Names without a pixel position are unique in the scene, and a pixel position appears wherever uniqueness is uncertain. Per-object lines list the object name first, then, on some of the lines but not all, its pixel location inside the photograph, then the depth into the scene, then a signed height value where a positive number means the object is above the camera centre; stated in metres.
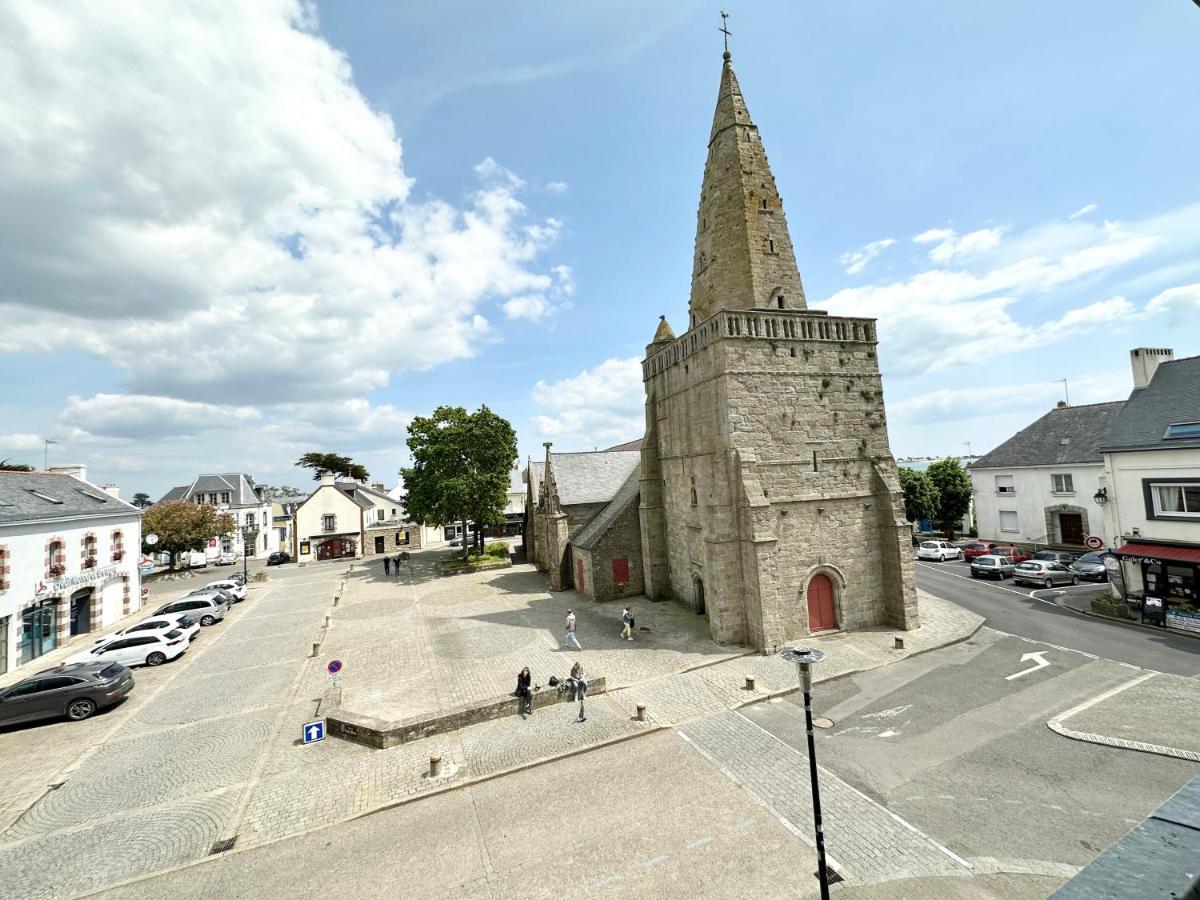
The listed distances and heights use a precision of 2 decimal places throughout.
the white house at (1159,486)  19.91 -0.36
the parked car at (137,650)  19.50 -4.76
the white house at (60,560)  20.56 -1.55
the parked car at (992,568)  28.88 -4.61
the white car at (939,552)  35.44 -4.43
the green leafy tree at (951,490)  42.16 -0.28
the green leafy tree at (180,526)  39.09 -0.34
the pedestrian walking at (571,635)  18.80 -4.70
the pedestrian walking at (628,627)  19.36 -4.71
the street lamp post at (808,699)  7.21 -3.10
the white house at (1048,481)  33.31 +0.08
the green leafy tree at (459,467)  36.19 +2.99
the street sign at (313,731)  13.00 -5.37
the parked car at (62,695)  14.70 -4.79
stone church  18.56 +1.98
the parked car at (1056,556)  30.67 -4.51
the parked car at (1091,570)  27.12 -4.66
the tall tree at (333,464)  74.56 +7.25
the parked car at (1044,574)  26.58 -4.68
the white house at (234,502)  55.41 +1.77
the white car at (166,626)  20.66 -4.29
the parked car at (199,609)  25.05 -4.25
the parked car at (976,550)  34.24 -4.29
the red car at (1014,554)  32.06 -4.45
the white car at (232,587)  30.14 -3.95
